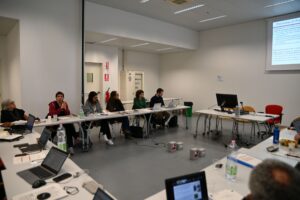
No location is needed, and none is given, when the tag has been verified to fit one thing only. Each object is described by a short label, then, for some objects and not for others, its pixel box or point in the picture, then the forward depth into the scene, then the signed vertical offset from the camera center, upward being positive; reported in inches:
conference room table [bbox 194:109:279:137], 175.2 -24.2
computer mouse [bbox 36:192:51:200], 55.0 -29.2
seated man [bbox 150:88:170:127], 241.9 -31.3
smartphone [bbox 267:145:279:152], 90.1 -25.9
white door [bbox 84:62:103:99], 302.8 +14.0
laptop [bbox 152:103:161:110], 224.1 -20.5
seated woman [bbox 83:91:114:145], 185.0 -20.6
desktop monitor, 192.9 -11.4
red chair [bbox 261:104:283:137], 206.4 -24.8
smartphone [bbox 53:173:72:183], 65.3 -29.2
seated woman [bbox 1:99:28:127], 146.4 -19.3
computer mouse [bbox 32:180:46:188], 61.1 -28.9
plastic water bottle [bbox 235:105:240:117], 186.7 -20.1
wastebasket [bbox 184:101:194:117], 324.7 -27.5
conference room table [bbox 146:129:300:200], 59.0 -28.4
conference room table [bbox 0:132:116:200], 58.3 -29.3
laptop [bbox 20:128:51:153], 92.8 -27.6
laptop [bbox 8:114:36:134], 121.7 -25.7
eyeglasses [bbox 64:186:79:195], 58.8 -29.7
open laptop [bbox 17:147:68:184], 67.2 -28.5
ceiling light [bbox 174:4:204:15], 218.4 +87.6
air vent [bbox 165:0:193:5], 181.3 +75.5
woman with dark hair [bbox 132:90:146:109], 234.5 -15.4
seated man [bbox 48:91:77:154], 167.5 -20.3
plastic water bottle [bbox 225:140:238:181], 66.1 -25.7
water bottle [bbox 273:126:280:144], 100.9 -22.9
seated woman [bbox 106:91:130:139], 208.2 -21.0
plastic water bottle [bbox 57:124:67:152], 92.9 -25.0
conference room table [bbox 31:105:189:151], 149.9 -25.2
